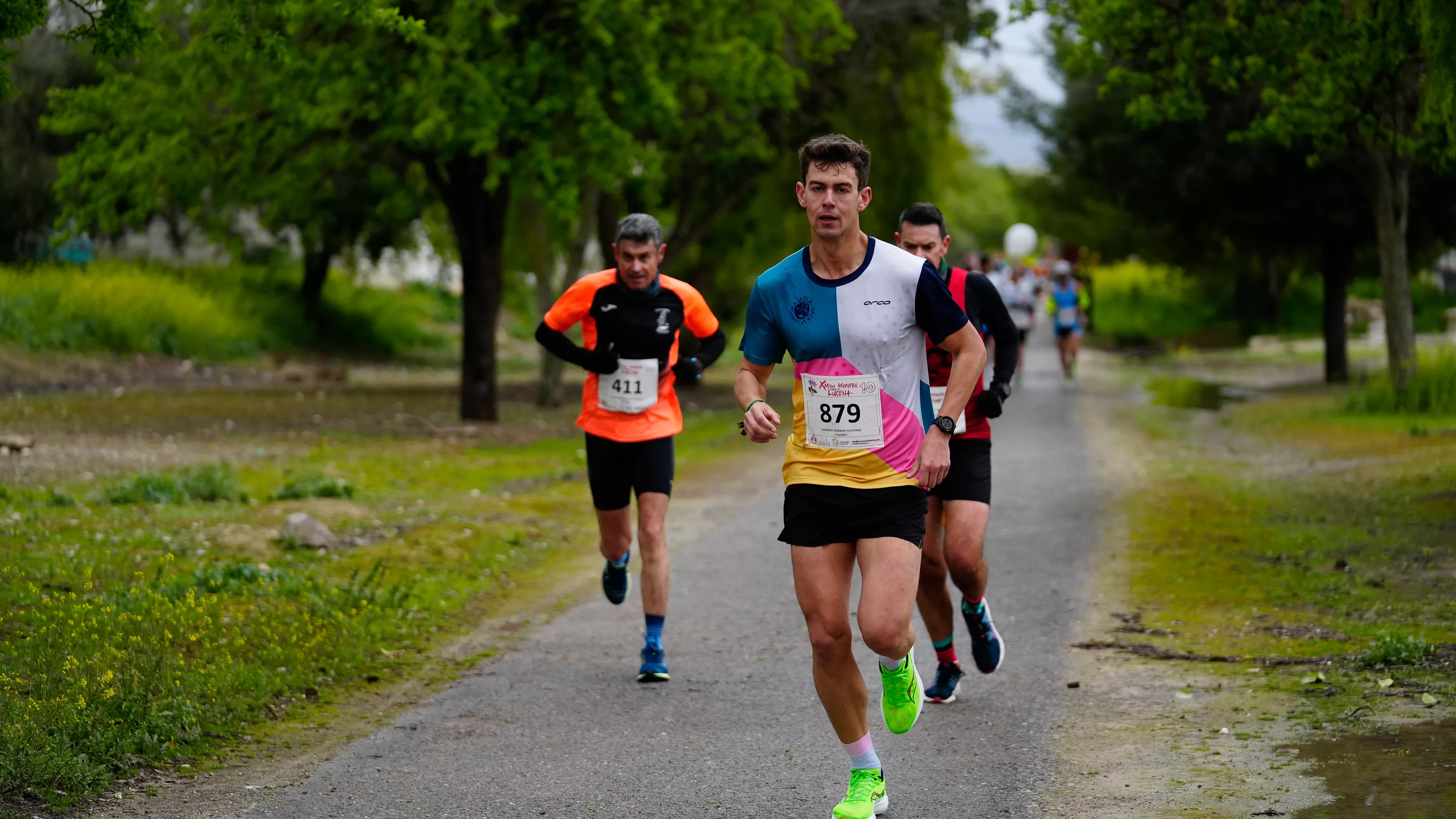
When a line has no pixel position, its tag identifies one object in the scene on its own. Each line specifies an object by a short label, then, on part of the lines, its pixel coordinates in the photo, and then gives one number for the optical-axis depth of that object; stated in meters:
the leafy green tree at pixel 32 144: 61.22
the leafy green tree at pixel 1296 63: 27.73
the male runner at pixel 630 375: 16.42
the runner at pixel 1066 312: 54.50
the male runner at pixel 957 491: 14.20
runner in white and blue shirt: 10.70
